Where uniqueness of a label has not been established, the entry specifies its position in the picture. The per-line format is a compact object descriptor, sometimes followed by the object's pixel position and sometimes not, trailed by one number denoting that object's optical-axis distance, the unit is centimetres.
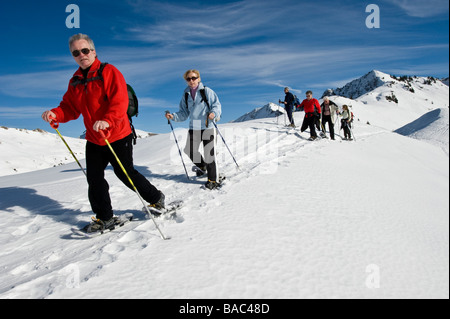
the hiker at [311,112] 1055
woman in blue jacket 475
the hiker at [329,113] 1169
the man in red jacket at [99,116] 290
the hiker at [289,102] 1447
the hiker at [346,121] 1274
